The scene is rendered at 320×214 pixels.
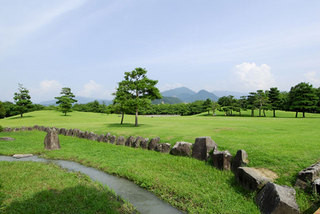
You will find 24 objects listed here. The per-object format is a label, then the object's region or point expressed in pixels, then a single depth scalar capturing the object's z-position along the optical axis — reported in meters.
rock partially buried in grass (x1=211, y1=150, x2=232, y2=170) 8.20
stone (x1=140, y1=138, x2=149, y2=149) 12.99
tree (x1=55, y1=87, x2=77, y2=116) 57.38
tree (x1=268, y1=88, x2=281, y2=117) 56.46
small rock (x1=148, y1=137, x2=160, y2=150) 12.48
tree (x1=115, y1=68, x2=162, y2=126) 25.23
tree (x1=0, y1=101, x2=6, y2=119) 45.41
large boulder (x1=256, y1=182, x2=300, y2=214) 4.81
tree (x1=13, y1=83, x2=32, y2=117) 52.19
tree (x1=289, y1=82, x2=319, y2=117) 46.12
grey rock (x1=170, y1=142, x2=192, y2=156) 10.52
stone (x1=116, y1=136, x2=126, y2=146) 14.61
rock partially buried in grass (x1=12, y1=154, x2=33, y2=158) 12.47
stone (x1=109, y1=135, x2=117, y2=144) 15.45
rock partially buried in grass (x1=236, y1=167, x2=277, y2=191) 6.11
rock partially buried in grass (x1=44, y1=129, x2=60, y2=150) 14.22
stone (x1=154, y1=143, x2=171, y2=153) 11.59
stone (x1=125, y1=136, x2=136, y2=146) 14.01
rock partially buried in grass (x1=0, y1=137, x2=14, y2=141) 18.05
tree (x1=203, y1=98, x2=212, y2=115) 77.36
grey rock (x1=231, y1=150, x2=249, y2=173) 7.73
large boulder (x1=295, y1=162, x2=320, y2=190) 5.88
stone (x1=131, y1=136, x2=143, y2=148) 13.43
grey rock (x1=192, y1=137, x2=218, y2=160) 9.66
